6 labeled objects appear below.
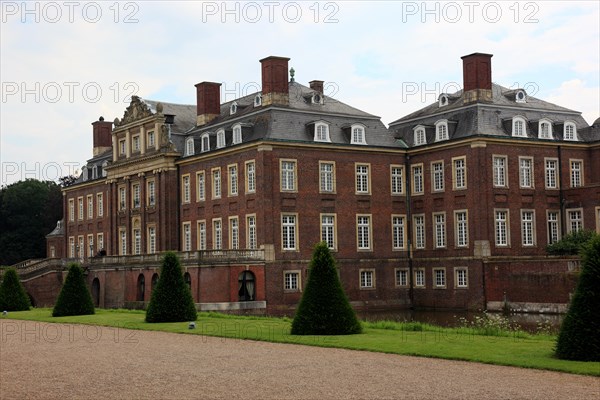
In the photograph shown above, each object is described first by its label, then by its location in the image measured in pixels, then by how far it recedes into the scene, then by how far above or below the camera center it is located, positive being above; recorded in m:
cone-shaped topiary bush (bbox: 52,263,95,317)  34.25 -0.22
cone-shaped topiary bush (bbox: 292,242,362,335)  22.58 -0.56
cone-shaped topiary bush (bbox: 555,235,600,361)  16.47 -0.67
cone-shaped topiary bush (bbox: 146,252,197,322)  29.30 -0.33
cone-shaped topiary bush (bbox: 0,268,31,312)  38.94 -0.05
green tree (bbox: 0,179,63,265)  74.88 +5.84
